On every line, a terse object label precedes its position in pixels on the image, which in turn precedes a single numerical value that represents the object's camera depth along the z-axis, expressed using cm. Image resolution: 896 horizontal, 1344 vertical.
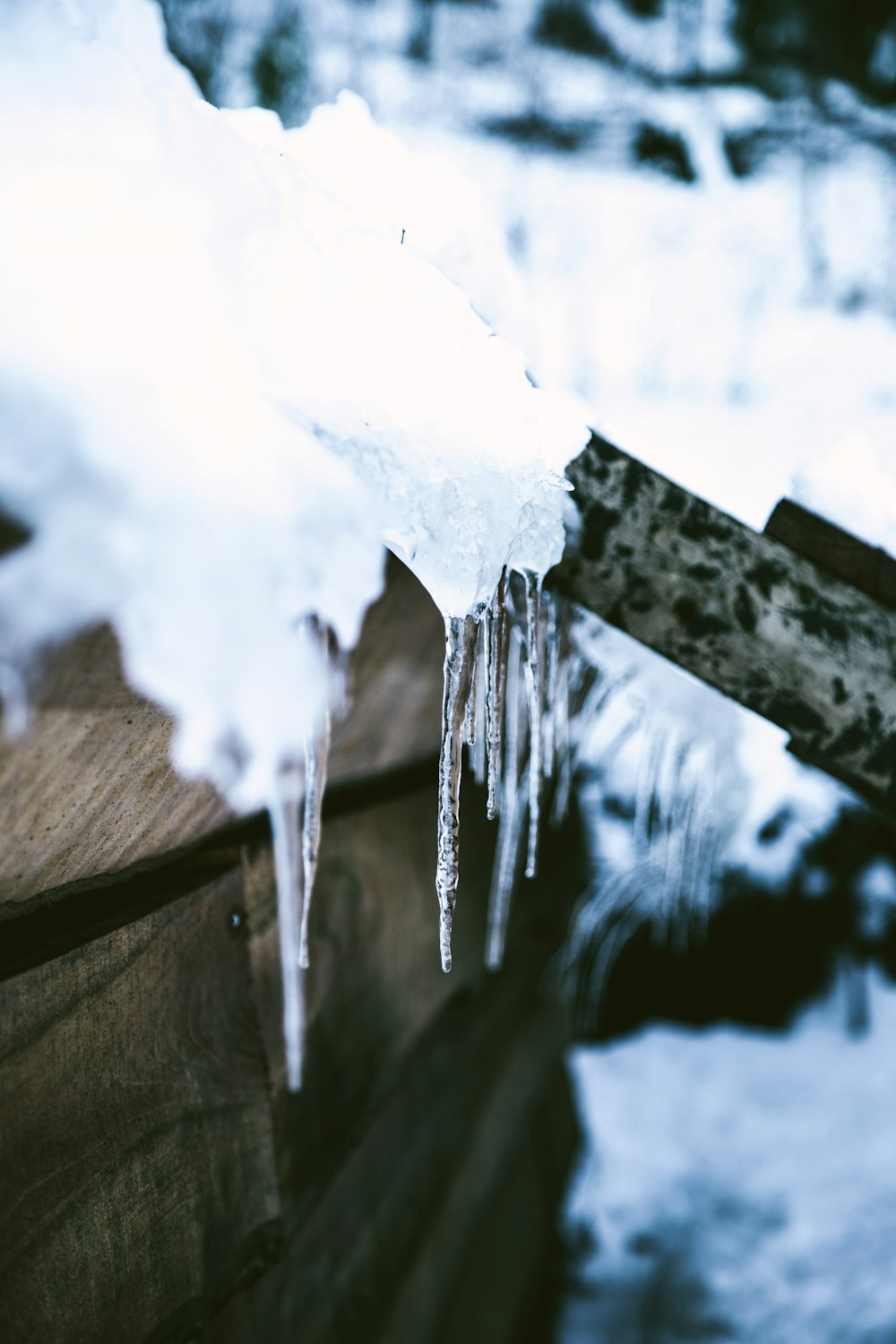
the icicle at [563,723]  119
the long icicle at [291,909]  99
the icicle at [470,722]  94
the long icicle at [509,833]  114
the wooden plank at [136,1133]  81
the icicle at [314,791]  91
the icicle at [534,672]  95
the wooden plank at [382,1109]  111
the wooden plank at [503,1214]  150
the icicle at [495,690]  93
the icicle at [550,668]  99
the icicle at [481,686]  92
